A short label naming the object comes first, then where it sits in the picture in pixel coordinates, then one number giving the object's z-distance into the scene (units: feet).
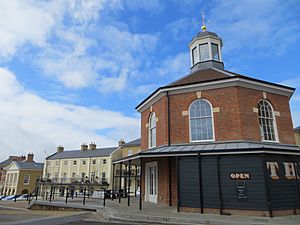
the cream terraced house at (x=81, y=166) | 143.23
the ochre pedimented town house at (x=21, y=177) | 177.99
